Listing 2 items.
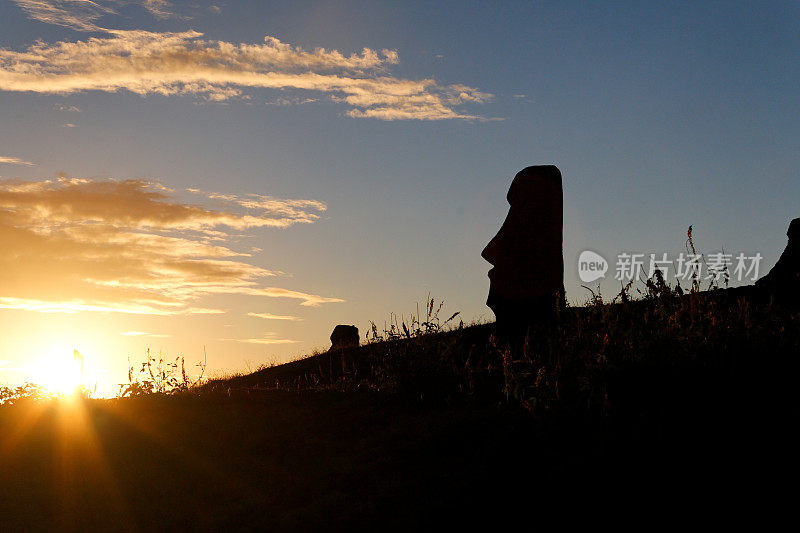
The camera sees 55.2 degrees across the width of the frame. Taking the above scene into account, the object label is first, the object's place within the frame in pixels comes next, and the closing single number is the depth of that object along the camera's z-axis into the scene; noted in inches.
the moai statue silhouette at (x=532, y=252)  597.3
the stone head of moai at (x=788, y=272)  631.2
